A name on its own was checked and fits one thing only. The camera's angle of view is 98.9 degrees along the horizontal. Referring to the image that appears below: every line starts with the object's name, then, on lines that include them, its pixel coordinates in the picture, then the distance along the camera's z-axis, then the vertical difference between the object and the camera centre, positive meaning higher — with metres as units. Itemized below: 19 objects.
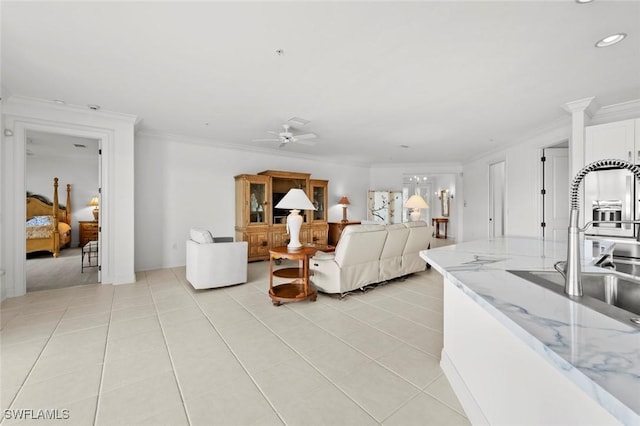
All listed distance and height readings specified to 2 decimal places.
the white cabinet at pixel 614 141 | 3.15 +0.85
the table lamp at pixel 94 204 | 7.55 +0.20
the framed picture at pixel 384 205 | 8.12 +0.20
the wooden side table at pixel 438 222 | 10.12 -0.39
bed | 5.86 -0.29
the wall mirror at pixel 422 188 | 11.16 +0.98
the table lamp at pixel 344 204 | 7.35 +0.21
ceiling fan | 4.23 +1.18
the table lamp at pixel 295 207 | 3.39 +0.06
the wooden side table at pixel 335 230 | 7.04 -0.49
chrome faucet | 0.99 -0.13
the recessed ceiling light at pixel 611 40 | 2.14 +1.38
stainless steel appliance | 3.19 +0.14
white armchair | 3.70 -0.70
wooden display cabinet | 5.54 +0.03
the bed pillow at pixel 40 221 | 6.24 -0.23
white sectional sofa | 3.33 -0.60
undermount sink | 1.15 -0.32
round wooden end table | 3.18 -0.81
